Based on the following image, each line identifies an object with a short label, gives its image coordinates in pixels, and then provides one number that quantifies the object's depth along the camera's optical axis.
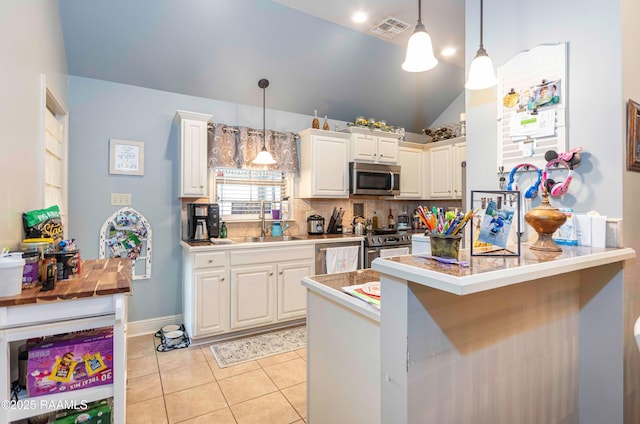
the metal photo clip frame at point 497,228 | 1.11
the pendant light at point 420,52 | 1.50
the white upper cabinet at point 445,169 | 4.28
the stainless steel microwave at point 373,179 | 4.03
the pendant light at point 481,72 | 1.53
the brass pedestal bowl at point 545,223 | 1.27
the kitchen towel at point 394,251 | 3.80
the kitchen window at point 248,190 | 3.64
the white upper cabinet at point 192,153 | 3.13
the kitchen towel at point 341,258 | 3.53
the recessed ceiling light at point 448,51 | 3.63
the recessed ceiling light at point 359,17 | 3.03
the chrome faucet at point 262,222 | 3.80
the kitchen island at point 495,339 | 0.98
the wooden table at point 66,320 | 1.30
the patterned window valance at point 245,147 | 3.47
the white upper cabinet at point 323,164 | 3.83
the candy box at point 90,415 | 1.44
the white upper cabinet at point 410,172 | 4.55
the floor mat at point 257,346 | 2.79
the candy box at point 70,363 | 1.38
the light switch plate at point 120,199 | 3.15
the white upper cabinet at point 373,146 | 4.02
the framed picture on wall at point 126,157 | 3.13
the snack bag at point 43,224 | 1.77
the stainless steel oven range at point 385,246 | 3.74
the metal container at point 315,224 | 3.99
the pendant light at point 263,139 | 3.24
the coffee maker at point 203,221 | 3.24
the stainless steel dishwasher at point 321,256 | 3.50
